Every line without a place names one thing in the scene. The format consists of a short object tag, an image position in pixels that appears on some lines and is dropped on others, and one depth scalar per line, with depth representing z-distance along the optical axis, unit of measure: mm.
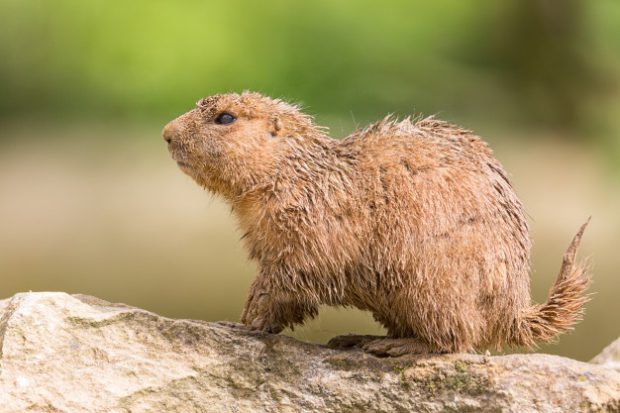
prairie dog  6500
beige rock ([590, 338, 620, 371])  8406
